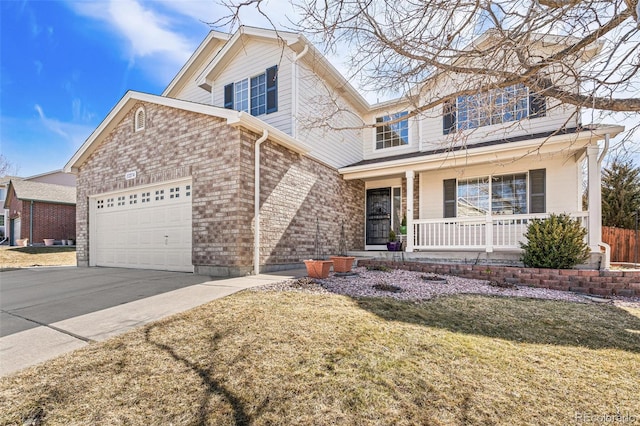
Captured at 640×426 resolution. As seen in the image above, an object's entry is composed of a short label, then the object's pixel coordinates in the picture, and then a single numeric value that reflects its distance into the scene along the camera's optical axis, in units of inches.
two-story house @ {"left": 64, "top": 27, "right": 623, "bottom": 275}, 281.4
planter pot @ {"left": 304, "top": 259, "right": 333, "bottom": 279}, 244.5
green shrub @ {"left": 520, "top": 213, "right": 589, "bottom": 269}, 261.7
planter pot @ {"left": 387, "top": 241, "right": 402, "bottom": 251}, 387.9
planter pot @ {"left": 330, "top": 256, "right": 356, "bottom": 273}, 275.3
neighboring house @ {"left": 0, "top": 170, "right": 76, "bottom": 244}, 954.8
